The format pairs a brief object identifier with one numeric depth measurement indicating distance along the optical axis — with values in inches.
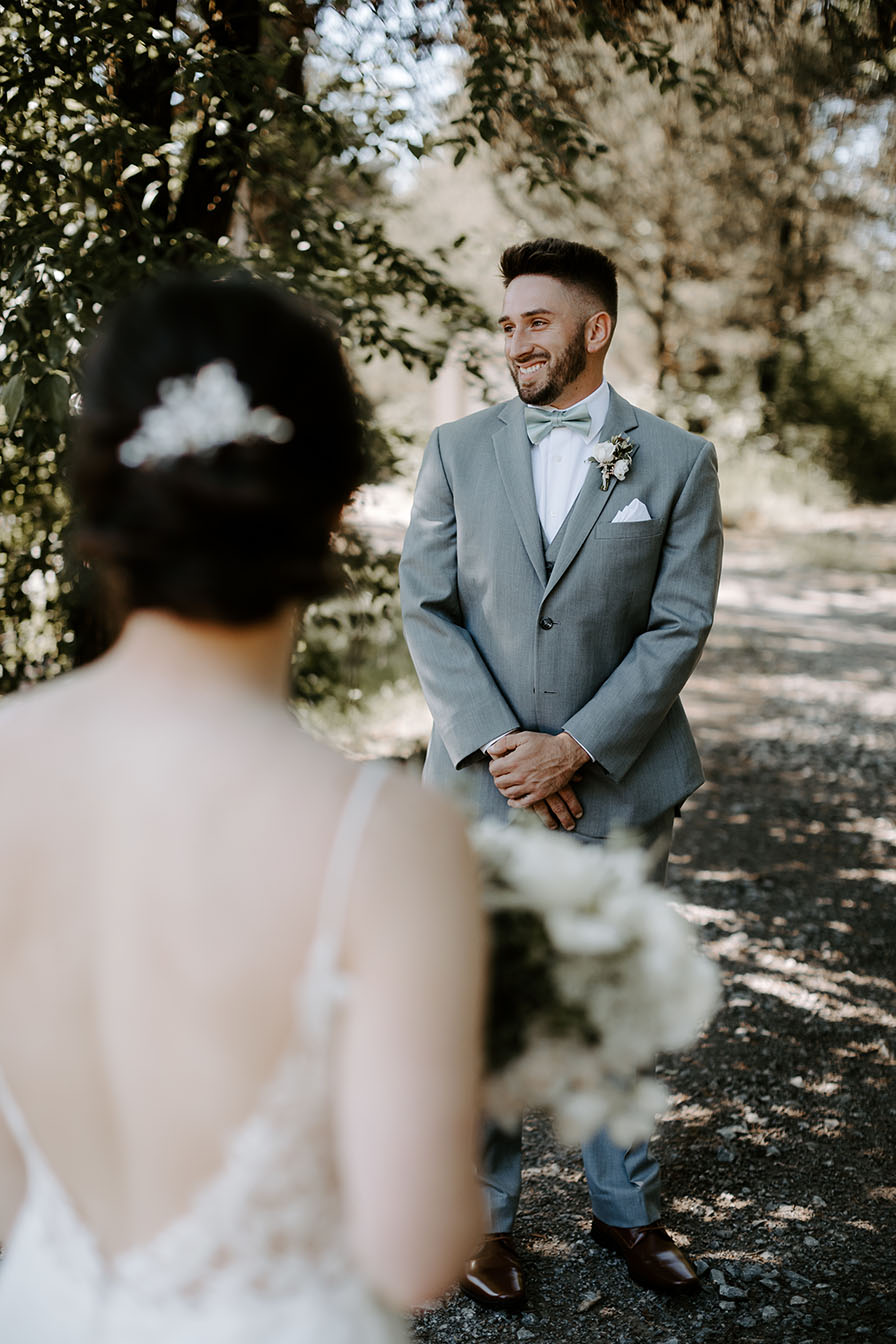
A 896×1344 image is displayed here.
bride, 42.0
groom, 111.0
